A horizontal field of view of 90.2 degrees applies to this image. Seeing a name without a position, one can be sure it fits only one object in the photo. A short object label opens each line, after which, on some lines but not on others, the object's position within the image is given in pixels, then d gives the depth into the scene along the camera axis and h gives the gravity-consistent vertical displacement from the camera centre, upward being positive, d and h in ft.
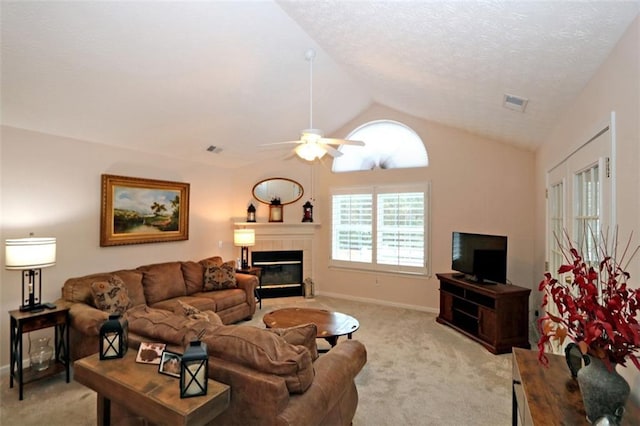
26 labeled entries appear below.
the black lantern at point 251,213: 20.77 +0.05
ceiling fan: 10.65 +2.42
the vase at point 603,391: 3.96 -2.18
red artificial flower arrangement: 3.68 -1.23
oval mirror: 21.29 +1.60
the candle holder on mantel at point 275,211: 21.08 +0.21
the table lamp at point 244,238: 18.63 -1.42
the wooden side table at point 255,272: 18.12 -3.31
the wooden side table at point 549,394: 4.33 -2.75
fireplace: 20.62 -3.78
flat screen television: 13.35 -1.81
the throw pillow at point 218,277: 16.14 -3.24
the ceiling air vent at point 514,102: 9.65 +3.59
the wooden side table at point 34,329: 9.59 -3.91
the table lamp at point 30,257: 9.59 -1.39
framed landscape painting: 14.17 +0.10
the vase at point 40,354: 10.38 -4.71
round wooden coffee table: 10.62 -3.88
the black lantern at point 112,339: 6.26 -2.51
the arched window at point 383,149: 18.63 +4.05
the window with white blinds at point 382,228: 18.16 -0.78
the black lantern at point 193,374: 4.95 -2.51
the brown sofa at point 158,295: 10.32 -3.48
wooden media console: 12.59 -4.07
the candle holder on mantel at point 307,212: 21.20 +0.16
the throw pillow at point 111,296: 11.48 -3.08
